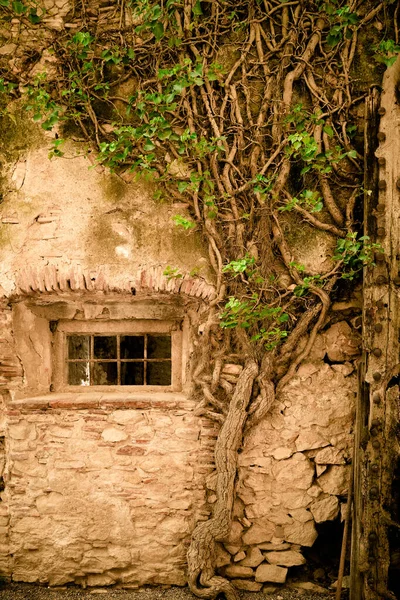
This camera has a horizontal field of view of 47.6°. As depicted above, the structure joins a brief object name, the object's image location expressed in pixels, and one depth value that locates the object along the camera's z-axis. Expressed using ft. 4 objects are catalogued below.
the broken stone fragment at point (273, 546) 10.03
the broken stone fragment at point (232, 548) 10.07
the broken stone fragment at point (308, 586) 9.93
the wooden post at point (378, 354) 9.12
